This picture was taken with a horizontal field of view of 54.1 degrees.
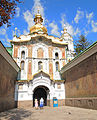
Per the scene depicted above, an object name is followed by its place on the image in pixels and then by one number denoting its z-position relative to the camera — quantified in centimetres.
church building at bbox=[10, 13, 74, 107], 1434
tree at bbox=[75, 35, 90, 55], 2123
